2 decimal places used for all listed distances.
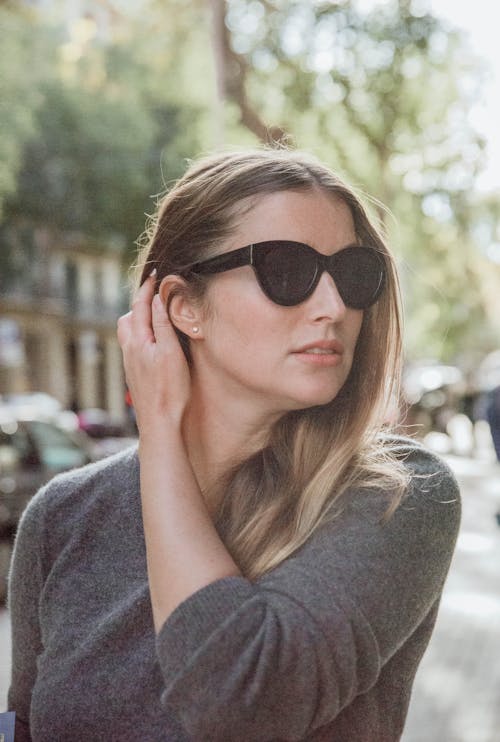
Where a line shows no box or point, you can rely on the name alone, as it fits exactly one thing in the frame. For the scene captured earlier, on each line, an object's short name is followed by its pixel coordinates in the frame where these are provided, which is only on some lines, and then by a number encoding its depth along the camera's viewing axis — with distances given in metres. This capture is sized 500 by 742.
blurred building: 40.72
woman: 1.55
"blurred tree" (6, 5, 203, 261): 28.36
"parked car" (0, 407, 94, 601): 9.40
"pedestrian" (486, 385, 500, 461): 4.77
